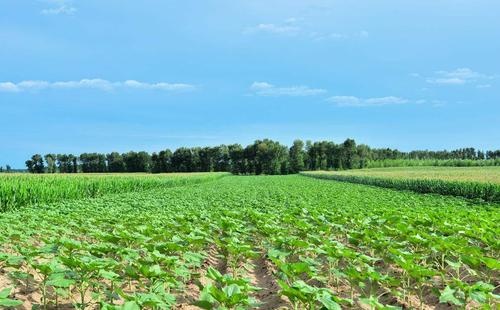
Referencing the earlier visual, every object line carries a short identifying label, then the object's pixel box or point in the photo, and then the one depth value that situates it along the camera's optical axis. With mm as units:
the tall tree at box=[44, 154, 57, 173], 108875
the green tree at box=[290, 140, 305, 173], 118250
